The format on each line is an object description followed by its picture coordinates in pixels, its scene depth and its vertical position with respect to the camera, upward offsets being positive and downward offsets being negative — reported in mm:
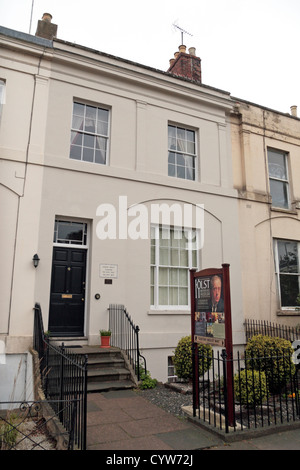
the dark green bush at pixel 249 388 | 5805 -1311
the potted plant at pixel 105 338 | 8469 -722
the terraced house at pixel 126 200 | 8656 +3079
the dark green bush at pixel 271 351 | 7352 -931
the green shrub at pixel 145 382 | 7209 -1517
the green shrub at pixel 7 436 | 4106 -1559
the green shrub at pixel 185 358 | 7652 -1096
